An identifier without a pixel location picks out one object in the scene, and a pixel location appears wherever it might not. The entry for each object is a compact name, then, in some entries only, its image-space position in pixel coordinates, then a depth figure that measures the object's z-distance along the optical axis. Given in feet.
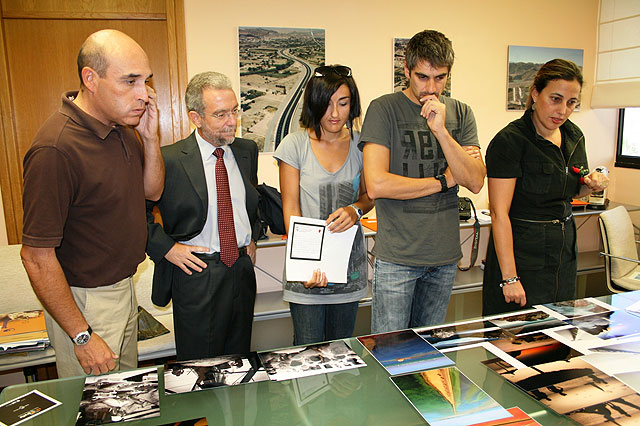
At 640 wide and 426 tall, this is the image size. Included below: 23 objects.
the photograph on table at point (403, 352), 4.48
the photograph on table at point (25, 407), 3.80
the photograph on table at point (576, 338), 4.81
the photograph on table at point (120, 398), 3.81
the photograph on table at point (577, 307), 5.68
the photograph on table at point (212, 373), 4.23
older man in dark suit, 6.28
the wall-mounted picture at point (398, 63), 12.72
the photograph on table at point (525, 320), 5.31
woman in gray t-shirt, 6.79
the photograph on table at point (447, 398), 3.75
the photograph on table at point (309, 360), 4.44
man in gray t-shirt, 6.17
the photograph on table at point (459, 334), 4.91
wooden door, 10.46
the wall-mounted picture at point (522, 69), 14.03
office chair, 10.72
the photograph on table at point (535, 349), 4.57
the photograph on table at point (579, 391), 3.76
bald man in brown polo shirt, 4.78
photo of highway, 11.54
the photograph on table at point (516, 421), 3.67
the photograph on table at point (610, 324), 5.15
